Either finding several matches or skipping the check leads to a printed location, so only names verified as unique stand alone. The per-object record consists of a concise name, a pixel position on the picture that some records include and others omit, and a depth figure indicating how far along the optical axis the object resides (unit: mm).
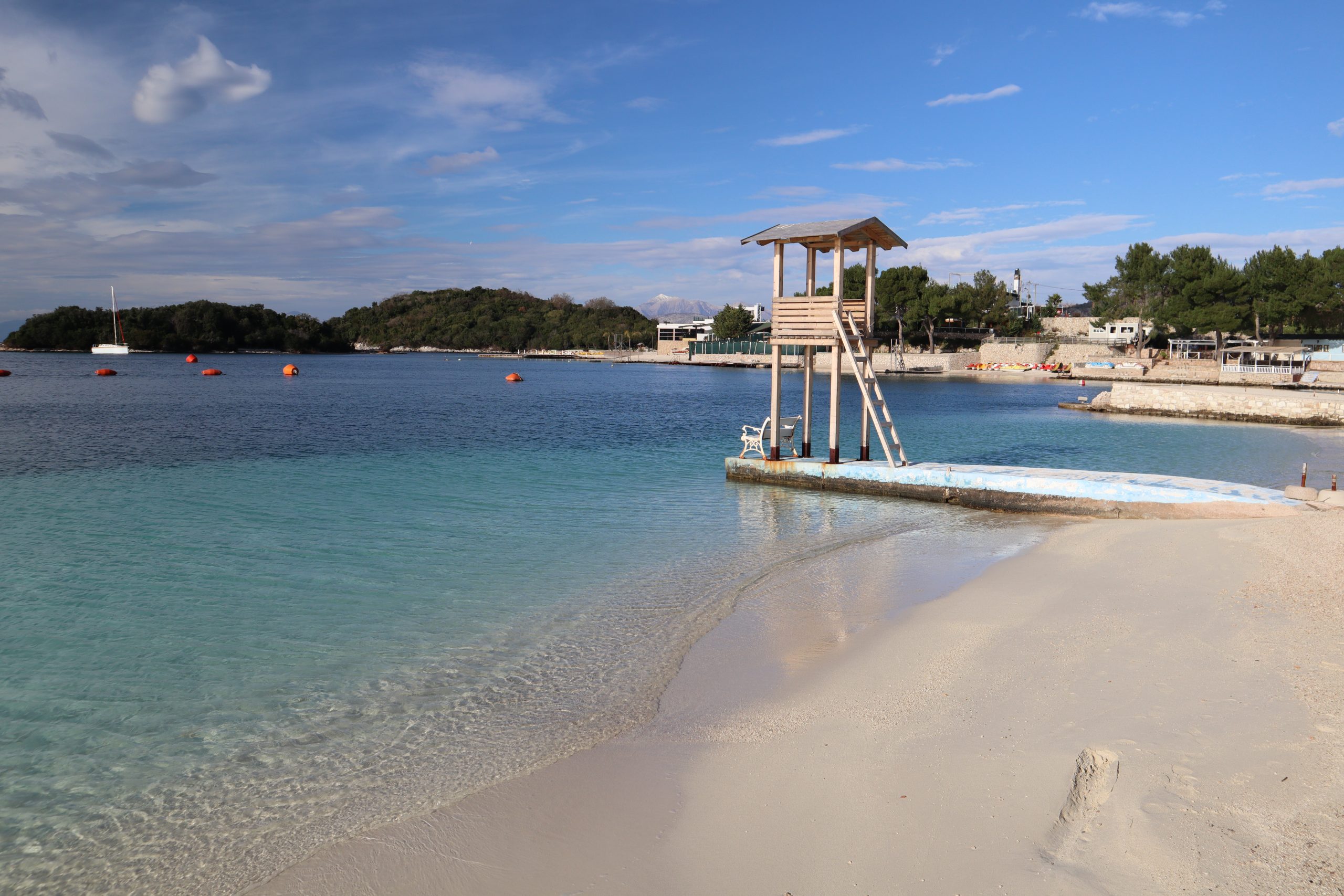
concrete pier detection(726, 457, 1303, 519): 13734
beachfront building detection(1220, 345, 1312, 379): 57841
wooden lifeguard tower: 17031
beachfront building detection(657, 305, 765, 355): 166750
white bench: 19734
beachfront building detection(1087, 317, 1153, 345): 104000
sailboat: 145000
